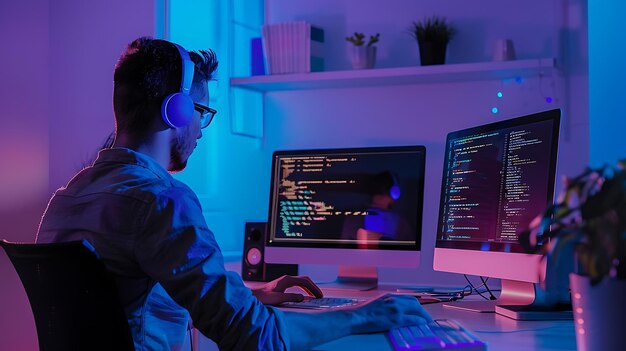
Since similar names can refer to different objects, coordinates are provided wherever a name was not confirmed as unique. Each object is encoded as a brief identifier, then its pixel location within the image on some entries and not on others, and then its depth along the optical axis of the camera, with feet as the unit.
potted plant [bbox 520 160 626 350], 2.88
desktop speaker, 9.28
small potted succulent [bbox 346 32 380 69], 9.71
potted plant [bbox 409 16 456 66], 9.42
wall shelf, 8.99
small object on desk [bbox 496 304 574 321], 6.08
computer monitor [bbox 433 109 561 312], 6.17
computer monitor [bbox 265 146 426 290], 8.25
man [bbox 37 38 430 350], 4.48
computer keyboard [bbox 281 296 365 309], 6.56
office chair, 4.03
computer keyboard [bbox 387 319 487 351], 4.44
